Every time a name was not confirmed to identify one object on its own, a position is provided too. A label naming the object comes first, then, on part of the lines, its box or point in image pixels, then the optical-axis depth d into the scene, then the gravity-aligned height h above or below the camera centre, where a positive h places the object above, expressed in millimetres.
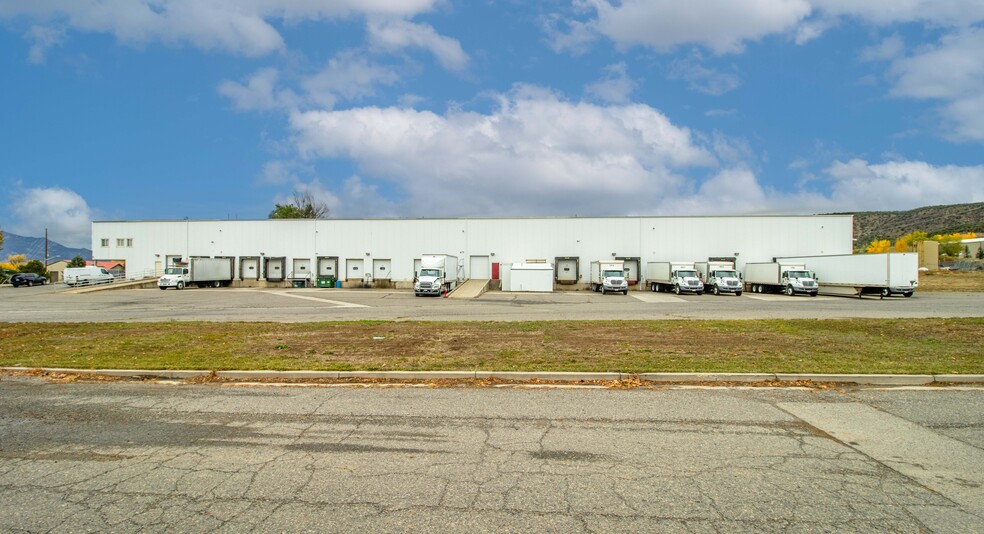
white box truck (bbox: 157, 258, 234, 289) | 50812 -726
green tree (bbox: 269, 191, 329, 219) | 102000 +10490
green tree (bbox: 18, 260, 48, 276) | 76725 -364
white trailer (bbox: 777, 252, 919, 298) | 38522 -204
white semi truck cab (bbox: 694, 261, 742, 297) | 44784 -710
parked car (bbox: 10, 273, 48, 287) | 60219 -1546
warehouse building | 54625 +2637
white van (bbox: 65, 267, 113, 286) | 53469 -1012
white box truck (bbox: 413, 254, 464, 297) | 42625 -655
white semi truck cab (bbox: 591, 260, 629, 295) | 45594 -703
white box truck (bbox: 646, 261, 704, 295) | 45469 -704
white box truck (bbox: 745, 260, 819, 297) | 43844 -699
